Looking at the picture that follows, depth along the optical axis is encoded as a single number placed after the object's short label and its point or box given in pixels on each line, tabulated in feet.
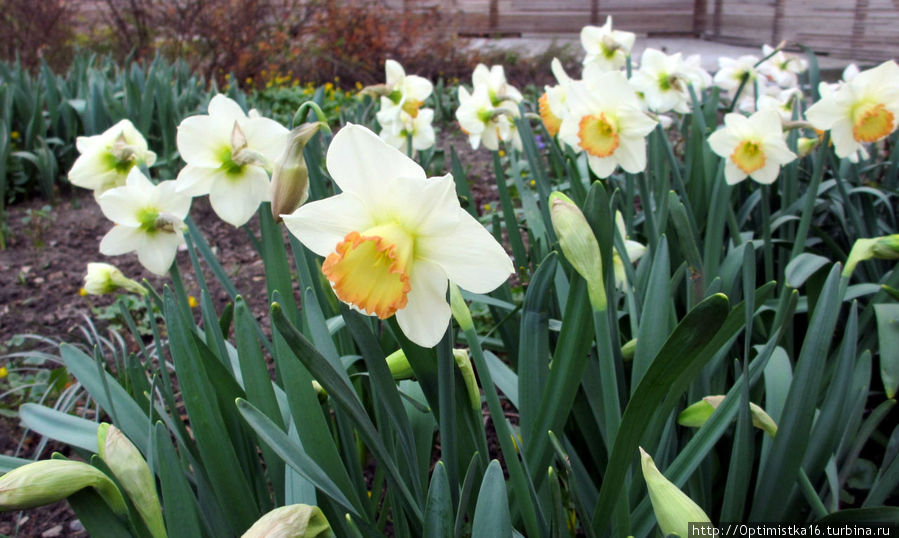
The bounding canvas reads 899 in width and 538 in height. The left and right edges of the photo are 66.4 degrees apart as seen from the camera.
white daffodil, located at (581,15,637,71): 2.67
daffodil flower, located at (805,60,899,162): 2.03
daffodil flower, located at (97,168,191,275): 1.57
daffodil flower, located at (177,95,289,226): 1.47
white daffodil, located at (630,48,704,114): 2.54
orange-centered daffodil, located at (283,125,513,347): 0.91
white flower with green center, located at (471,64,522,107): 2.46
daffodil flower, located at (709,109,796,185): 2.10
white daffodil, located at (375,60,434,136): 2.48
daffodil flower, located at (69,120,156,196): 1.78
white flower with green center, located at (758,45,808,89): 3.20
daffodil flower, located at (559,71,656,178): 1.94
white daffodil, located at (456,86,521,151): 2.48
